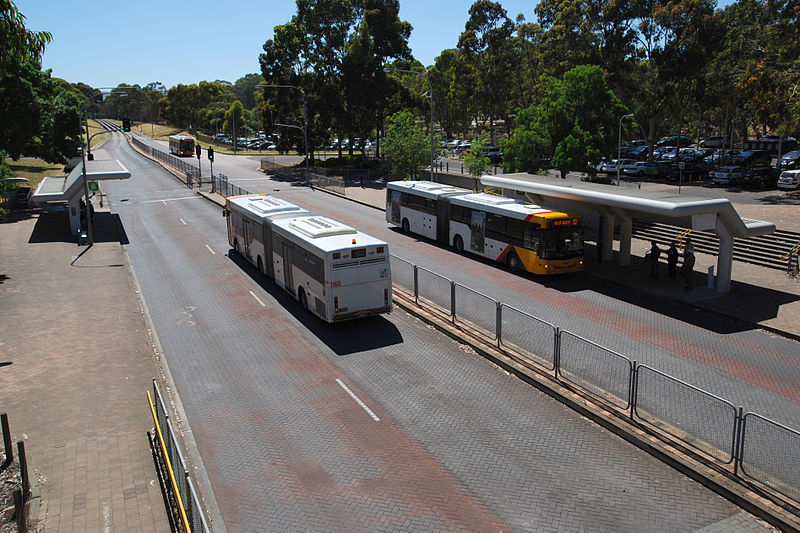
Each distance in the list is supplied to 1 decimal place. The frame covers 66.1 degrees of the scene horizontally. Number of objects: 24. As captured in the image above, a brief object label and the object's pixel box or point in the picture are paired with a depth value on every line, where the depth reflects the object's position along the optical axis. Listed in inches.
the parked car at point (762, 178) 1726.1
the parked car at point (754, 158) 2121.1
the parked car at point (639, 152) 2735.2
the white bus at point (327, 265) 705.0
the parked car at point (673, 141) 3230.8
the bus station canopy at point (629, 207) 796.0
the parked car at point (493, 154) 2682.1
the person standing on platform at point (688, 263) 858.1
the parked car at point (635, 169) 2140.7
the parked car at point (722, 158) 2238.7
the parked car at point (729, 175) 1800.0
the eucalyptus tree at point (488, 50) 2792.8
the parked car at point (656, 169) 2087.8
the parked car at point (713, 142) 2992.1
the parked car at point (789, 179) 1610.5
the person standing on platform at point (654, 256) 926.4
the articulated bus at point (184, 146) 3225.9
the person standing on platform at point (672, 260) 927.7
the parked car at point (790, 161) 2046.0
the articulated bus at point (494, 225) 931.3
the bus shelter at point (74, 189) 1300.4
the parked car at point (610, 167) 2132.1
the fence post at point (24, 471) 399.9
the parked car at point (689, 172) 1977.9
